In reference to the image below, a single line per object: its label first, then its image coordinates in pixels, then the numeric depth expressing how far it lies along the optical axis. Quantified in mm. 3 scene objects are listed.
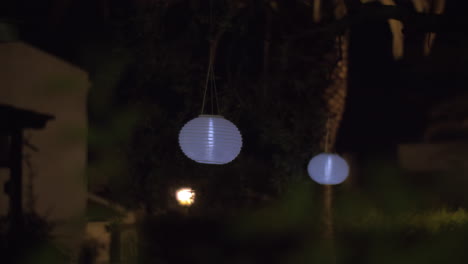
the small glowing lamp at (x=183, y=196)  9576
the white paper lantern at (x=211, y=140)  5582
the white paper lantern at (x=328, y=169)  8109
